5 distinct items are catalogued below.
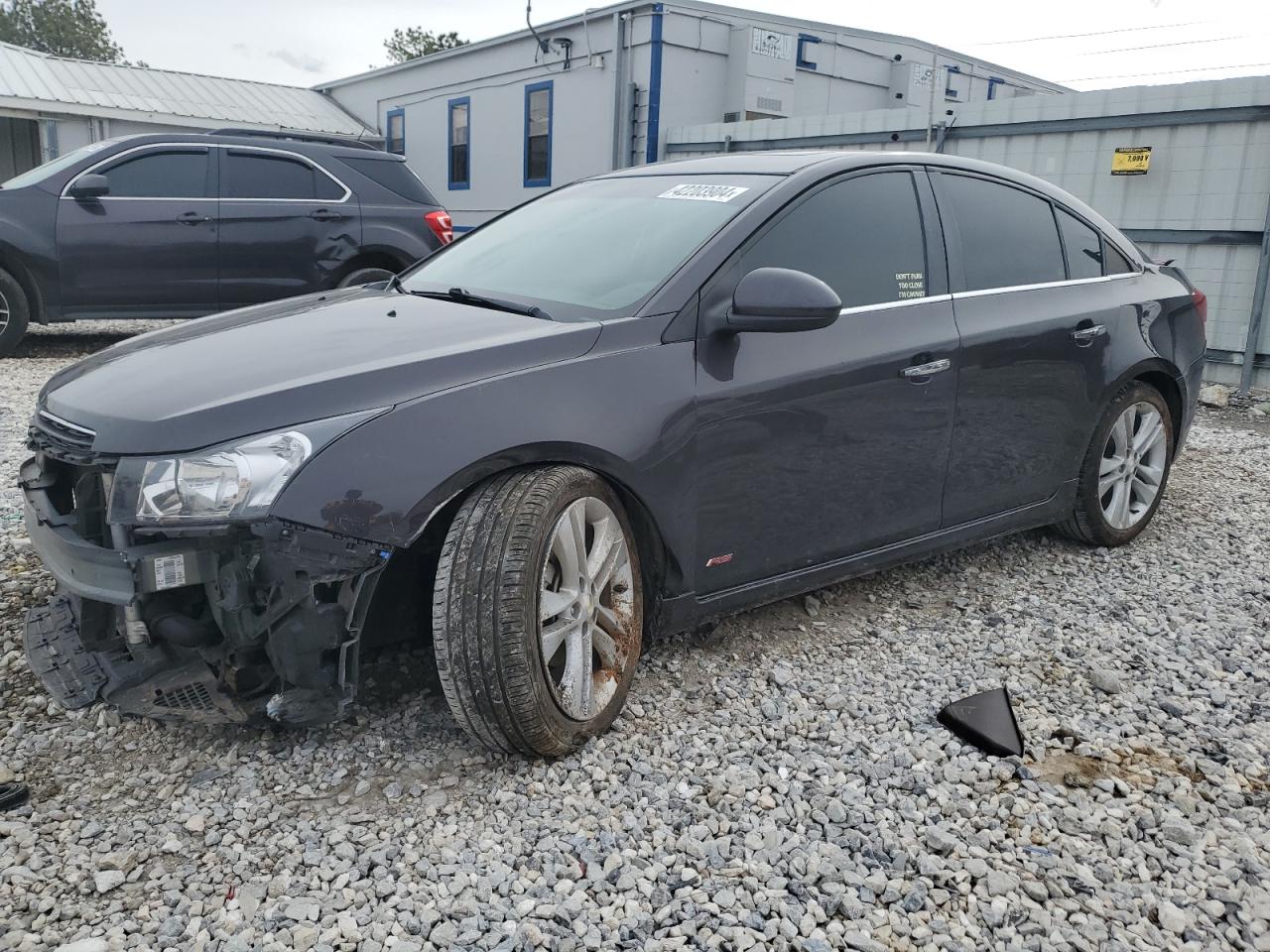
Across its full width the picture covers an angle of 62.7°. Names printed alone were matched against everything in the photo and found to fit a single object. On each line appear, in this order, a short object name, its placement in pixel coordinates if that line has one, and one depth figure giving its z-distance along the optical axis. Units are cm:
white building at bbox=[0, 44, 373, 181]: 1972
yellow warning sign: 916
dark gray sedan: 242
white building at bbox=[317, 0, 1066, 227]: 1499
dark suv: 830
